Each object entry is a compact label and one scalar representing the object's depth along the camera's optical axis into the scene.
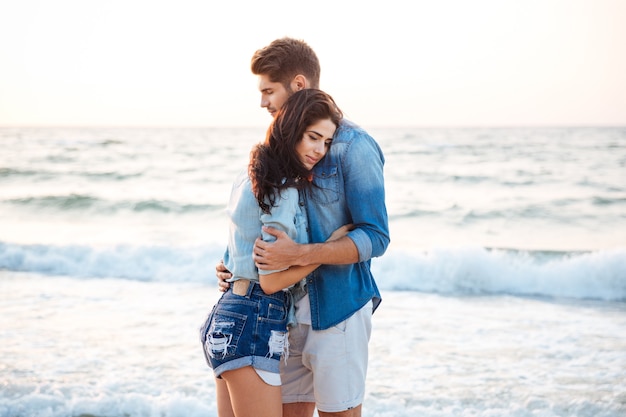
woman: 2.34
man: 2.45
